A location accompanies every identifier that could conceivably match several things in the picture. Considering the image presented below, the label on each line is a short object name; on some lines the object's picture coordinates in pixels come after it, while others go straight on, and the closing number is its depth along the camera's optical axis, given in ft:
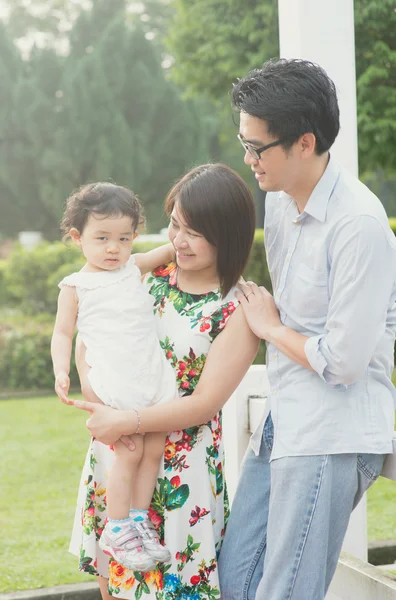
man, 6.48
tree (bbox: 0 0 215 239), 56.49
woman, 7.33
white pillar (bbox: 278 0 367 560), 9.52
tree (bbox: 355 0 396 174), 32.37
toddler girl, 7.37
